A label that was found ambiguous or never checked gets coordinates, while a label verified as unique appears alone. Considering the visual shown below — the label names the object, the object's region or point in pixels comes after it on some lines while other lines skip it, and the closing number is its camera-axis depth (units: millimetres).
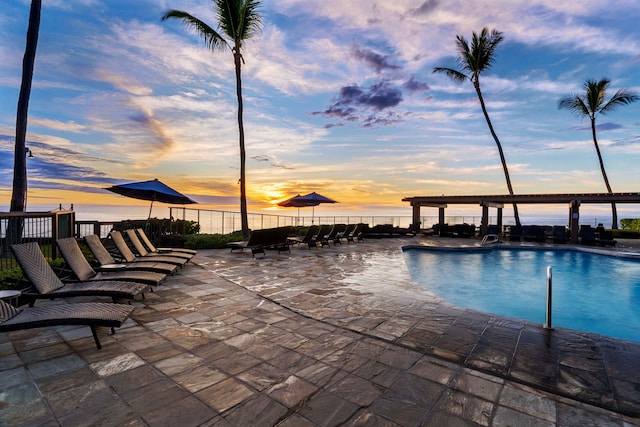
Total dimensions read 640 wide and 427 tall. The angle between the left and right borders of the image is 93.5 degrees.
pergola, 14461
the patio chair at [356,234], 14594
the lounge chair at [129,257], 6116
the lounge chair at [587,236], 14523
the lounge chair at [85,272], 4559
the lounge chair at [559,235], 15484
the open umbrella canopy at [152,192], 8484
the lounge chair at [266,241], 9484
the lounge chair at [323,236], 12109
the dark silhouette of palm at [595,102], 20094
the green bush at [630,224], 19484
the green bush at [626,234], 18094
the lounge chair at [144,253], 6891
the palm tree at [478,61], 19125
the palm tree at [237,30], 12234
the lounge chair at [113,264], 5297
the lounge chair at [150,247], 7699
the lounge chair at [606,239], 14094
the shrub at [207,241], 11039
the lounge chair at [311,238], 11680
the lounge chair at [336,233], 13088
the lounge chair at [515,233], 16578
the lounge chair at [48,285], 3762
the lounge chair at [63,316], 2744
